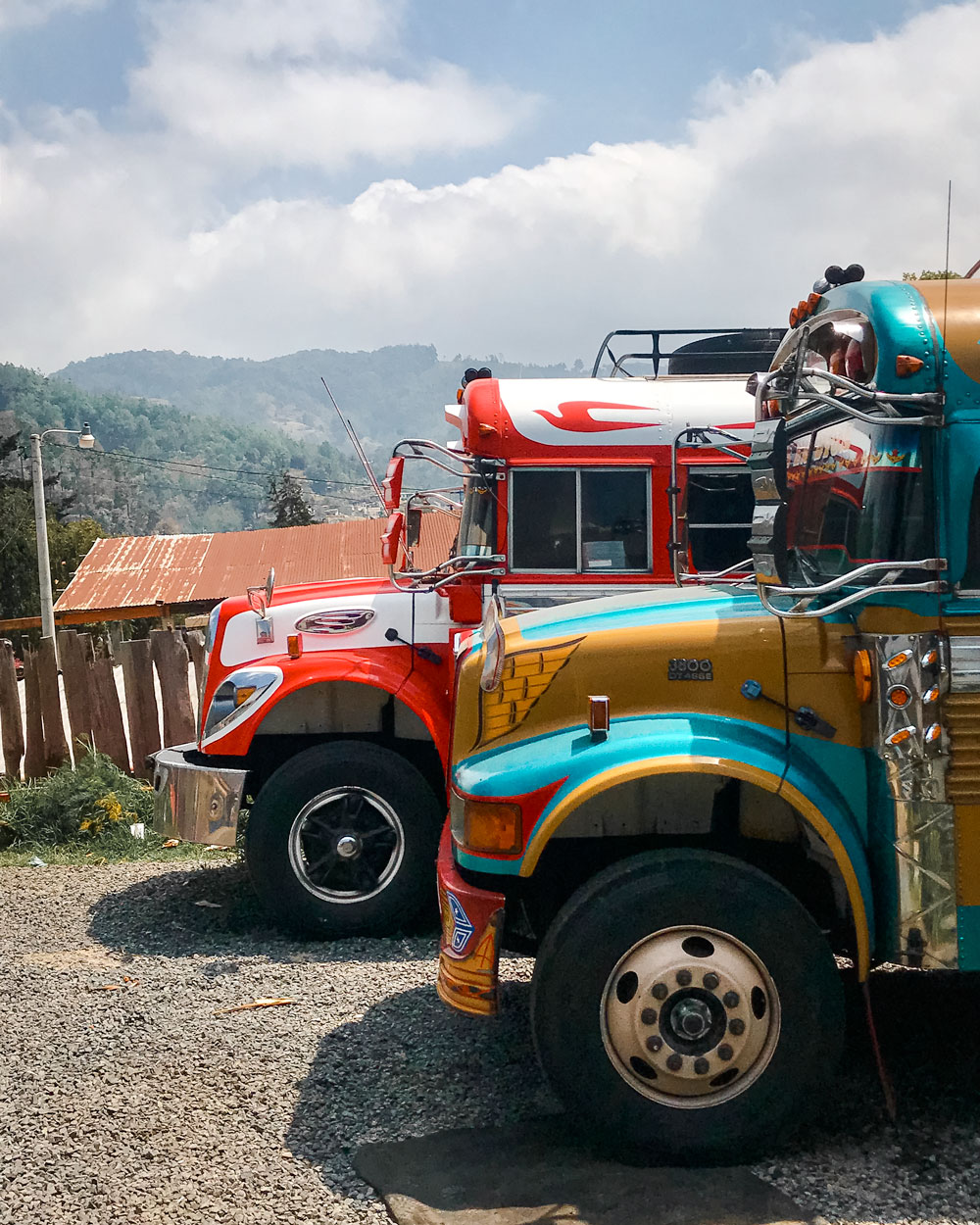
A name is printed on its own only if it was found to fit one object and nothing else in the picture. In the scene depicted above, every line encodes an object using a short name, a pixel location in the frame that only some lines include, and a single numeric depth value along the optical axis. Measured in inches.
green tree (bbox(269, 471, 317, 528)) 2866.6
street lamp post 1333.7
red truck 241.6
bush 343.9
